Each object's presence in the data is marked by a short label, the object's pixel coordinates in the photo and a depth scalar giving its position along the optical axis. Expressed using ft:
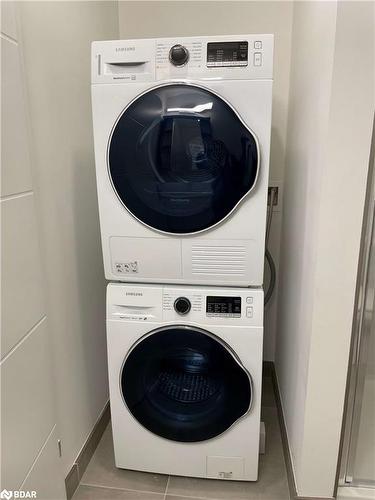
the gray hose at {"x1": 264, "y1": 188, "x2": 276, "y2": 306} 6.64
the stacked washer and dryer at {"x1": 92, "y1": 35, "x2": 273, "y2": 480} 4.15
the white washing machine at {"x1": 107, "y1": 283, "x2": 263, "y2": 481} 4.63
